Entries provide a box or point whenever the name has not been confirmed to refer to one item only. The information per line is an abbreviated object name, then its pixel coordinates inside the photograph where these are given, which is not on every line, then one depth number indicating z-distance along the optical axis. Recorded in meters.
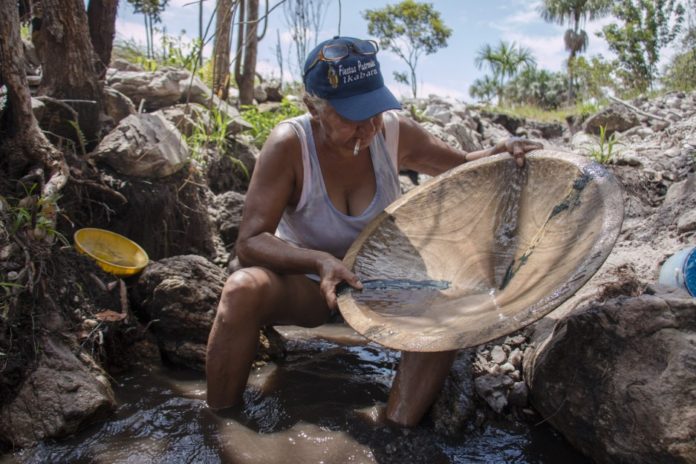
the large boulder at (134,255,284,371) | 2.62
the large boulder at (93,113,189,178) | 3.38
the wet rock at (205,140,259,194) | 4.54
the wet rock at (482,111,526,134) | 11.99
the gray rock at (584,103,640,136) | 8.27
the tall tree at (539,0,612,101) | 28.00
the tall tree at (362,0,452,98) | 21.94
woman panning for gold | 2.01
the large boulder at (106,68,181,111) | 4.77
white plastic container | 2.44
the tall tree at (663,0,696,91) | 11.25
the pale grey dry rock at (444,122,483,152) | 7.25
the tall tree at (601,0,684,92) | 17.48
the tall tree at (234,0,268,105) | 6.37
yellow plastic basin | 2.83
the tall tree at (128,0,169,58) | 13.98
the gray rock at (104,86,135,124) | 3.91
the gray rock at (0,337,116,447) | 1.92
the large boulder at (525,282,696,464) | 1.54
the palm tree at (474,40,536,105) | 29.50
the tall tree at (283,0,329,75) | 9.23
